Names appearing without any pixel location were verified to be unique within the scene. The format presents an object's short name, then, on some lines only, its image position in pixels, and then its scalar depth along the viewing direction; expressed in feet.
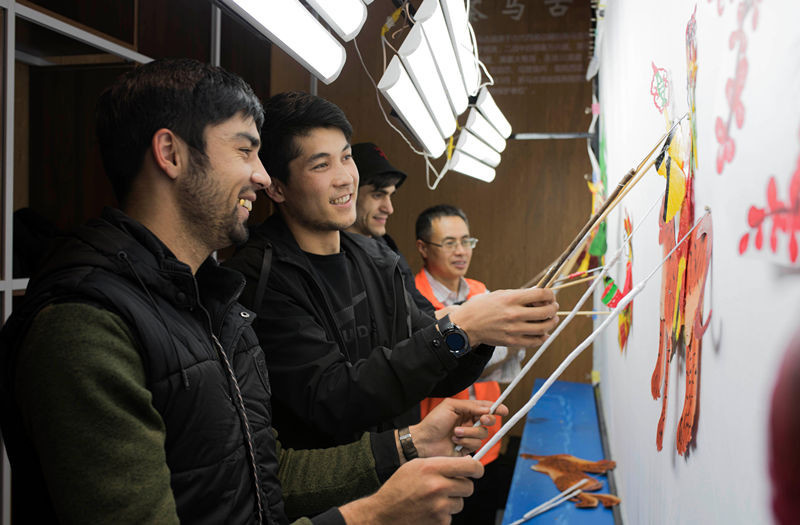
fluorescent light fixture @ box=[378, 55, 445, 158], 4.82
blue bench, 5.69
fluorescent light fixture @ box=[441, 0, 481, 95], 5.36
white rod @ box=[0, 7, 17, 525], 4.98
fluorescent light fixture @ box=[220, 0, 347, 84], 3.46
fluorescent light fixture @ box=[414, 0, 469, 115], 4.67
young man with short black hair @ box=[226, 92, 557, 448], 3.72
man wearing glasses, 8.90
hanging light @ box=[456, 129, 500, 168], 8.97
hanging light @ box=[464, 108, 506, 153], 8.82
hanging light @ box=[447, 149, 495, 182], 8.94
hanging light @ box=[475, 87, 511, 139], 8.82
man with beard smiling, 2.08
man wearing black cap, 7.67
